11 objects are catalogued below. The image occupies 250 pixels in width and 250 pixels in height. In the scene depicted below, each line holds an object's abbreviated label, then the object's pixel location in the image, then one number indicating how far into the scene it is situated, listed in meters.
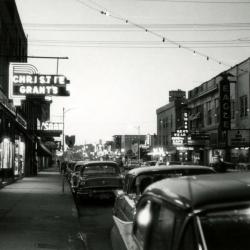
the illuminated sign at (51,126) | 50.60
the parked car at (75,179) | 18.80
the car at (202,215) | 3.08
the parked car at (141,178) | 8.21
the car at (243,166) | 28.33
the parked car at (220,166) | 20.11
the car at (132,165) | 55.56
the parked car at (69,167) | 34.96
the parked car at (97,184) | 17.56
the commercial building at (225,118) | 37.62
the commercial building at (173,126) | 51.81
